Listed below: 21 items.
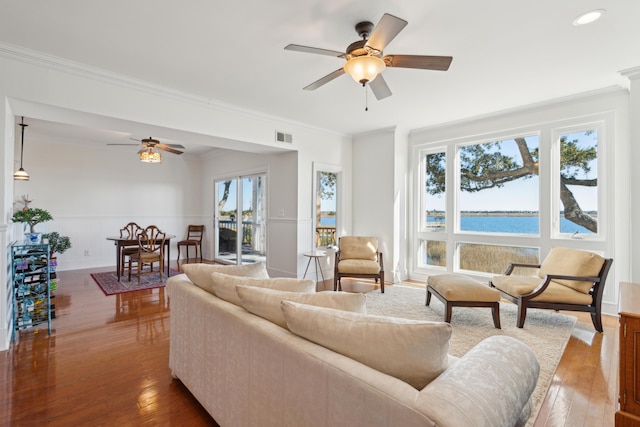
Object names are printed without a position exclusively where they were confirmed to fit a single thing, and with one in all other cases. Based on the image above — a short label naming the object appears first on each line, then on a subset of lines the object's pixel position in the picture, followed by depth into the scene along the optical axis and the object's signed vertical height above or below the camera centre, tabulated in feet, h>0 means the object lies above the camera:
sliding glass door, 20.65 -0.09
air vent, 16.25 +4.34
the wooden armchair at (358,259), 14.83 -2.18
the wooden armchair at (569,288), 10.19 -2.42
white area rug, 8.52 -3.83
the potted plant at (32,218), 10.46 -0.03
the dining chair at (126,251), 17.35 -1.91
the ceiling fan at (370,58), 7.39 +4.05
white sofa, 2.72 -1.80
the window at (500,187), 14.82 +1.64
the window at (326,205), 18.62 +0.81
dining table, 16.98 -1.43
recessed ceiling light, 7.57 +5.09
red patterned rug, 15.51 -3.58
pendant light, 17.06 +2.34
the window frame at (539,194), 12.64 +1.20
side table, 16.17 -2.38
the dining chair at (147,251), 16.84 -1.91
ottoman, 10.61 -2.73
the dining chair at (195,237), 25.01 -1.68
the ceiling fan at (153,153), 17.10 +3.85
